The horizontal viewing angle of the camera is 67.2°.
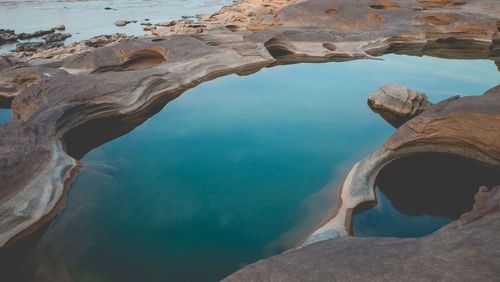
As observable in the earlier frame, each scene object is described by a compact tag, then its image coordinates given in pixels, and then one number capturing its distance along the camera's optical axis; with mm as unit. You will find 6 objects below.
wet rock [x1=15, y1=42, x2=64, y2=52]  19578
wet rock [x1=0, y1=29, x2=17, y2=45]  21962
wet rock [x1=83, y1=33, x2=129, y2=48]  20156
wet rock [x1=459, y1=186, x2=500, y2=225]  4676
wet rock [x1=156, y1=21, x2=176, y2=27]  26308
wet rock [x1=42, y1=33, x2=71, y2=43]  21925
